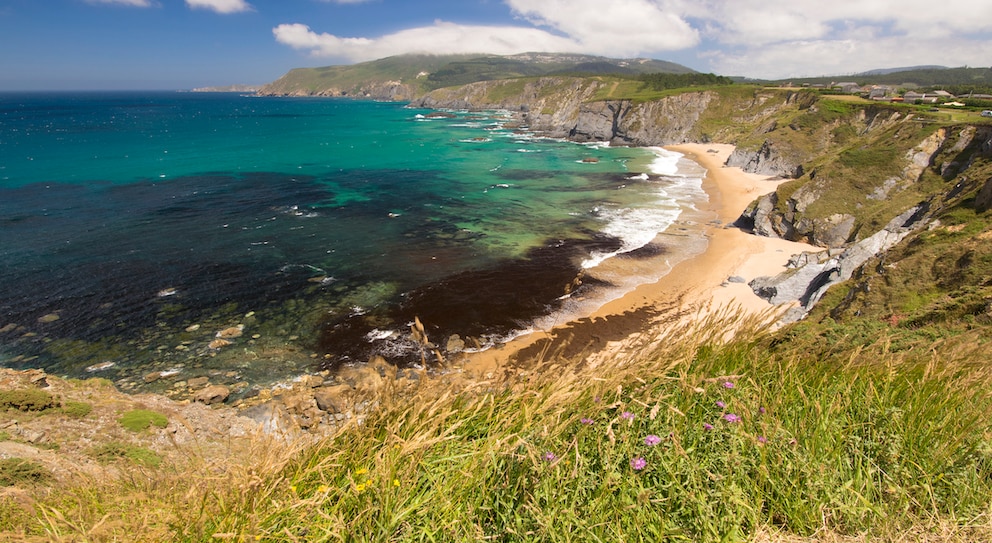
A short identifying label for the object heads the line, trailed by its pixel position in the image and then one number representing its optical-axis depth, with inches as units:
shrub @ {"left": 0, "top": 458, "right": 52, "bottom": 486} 374.3
